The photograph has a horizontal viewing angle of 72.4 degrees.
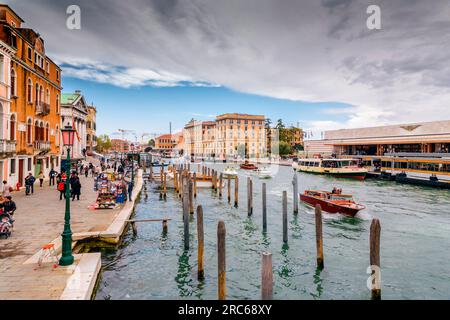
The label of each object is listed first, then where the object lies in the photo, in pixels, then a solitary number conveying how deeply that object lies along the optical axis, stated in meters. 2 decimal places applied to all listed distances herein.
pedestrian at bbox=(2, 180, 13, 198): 13.29
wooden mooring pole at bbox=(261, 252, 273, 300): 6.49
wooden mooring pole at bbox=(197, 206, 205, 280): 10.30
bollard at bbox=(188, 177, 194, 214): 21.31
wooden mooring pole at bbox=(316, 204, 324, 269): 11.21
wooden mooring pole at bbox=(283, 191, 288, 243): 14.68
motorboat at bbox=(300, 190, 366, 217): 19.20
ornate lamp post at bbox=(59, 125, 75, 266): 8.30
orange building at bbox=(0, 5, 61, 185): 20.55
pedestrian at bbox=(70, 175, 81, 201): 18.78
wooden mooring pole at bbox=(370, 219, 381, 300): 8.66
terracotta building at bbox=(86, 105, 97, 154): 70.50
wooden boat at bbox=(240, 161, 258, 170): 65.56
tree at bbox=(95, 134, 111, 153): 118.32
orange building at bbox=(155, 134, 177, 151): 166.88
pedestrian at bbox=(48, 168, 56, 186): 25.26
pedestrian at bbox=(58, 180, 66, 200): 17.75
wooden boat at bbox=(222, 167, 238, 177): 44.12
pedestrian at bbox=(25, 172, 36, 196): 19.27
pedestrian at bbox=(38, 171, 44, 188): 24.06
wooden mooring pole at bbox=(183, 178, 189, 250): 13.41
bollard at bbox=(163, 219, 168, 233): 15.60
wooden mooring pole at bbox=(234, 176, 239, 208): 23.84
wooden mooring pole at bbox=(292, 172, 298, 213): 20.86
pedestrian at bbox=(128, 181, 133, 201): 19.81
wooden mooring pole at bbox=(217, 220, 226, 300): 8.06
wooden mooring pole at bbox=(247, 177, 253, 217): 20.36
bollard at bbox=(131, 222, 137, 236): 14.74
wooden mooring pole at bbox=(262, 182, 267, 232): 16.81
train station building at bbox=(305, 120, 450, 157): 54.12
